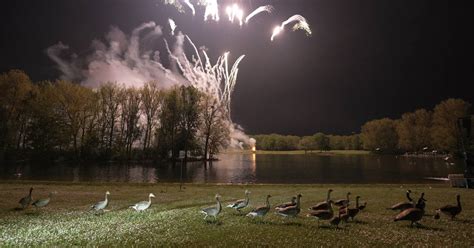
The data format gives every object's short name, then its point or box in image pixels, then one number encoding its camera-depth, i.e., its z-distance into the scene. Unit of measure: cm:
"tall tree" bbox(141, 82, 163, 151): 10131
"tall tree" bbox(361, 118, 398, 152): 18150
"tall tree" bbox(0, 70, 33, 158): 8192
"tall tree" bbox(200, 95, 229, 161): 11019
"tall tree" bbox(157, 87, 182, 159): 10294
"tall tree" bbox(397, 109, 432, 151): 15162
